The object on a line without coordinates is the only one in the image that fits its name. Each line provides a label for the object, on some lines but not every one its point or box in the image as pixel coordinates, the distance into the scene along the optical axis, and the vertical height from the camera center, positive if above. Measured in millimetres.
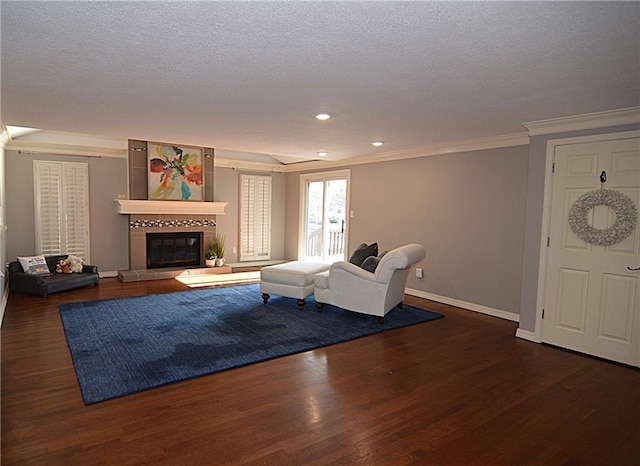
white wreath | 3508 +13
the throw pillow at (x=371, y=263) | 4816 -649
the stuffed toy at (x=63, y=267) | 6020 -985
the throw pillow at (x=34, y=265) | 5703 -930
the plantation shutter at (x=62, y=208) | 6379 -71
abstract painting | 7168 +654
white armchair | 4484 -885
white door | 3521 -494
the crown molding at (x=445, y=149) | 4770 +930
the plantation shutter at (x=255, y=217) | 8680 -191
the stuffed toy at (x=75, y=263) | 6109 -939
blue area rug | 3162 -1331
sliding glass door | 7832 -112
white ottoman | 5086 -946
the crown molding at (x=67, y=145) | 6184 +985
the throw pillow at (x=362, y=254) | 5102 -561
